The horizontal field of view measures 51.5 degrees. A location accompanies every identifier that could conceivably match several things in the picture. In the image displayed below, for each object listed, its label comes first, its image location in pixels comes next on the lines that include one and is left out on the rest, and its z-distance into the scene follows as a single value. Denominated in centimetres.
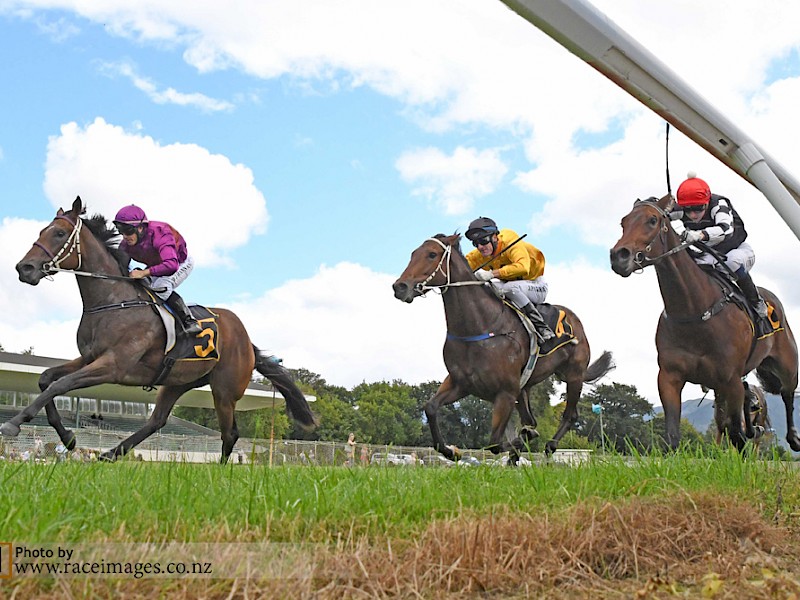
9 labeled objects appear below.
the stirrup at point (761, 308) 878
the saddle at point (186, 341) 966
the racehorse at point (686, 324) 801
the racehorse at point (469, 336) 930
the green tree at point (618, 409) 7506
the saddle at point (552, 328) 1008
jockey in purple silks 962
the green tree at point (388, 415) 6688
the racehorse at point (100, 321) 887
